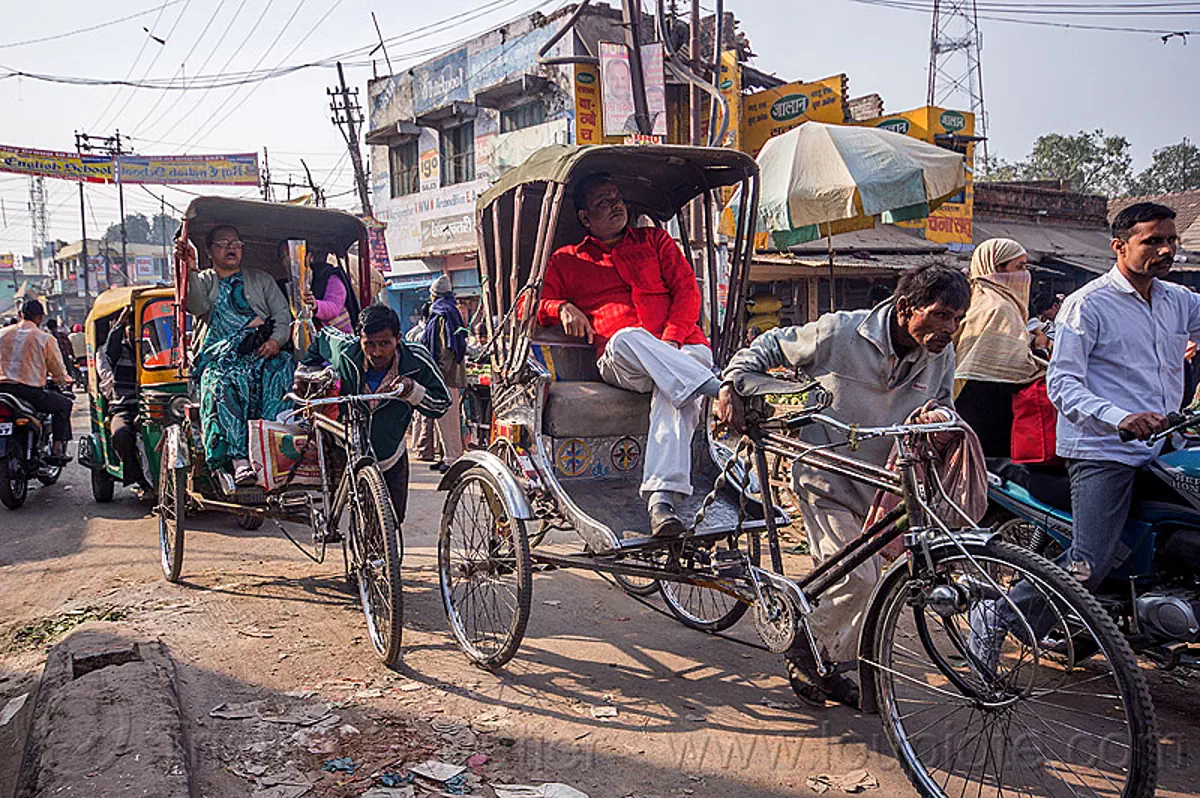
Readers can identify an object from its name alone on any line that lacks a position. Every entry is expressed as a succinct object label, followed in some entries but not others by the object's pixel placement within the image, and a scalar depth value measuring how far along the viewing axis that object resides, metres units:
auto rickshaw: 6.87
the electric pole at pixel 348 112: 25.73
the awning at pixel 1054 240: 17.83
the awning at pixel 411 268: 22.00
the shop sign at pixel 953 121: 16.70
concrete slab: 2.72
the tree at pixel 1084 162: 37.91
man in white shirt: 3.41
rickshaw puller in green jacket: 4.47
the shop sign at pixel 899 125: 16.59
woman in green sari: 5.24
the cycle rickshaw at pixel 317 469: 4.07
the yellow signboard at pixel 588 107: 16.84
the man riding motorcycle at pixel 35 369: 8.15
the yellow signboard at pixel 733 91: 15.85
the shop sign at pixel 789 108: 15.43
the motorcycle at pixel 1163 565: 3.23
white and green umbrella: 7.63
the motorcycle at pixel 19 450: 7.70
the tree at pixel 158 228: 81.06
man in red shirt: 3.90
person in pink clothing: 6.22
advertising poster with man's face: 13.30
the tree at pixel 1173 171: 41.84
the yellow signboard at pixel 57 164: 26.30
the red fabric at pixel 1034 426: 3.99
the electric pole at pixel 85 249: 37.28
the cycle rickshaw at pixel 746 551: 2.66
